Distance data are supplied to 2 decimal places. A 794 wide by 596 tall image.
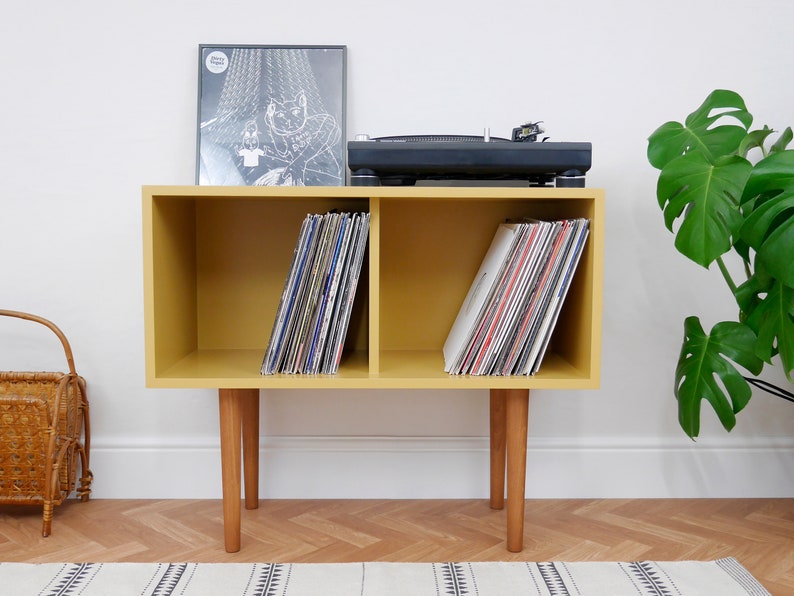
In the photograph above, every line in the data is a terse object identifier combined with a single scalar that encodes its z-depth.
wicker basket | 1.45
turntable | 1.27
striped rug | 1.20
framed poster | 1.56
